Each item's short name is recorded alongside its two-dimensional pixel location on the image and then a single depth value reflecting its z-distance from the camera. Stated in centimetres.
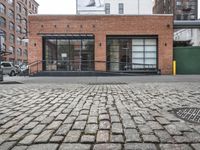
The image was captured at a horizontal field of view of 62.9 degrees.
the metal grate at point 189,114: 293
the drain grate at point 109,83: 835
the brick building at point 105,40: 1498
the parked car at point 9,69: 1964
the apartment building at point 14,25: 3703
